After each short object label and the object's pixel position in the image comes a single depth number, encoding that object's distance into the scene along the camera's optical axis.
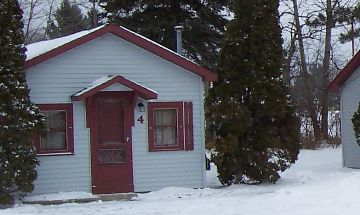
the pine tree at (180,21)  28.81
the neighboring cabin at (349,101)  19.33
